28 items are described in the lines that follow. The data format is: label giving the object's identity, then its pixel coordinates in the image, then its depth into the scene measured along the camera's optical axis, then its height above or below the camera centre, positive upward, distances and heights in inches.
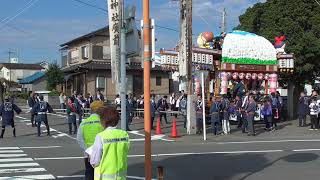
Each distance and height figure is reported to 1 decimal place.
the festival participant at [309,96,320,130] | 967.6 -27.9
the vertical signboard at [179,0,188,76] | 884.0 +99.2
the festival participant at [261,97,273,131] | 962.8 -26.8
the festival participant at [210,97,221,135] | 893.2 -27.4
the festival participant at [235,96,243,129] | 976.9 -17.2
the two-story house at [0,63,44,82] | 4303.6 +254.5
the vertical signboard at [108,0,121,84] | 379.2 +63.2
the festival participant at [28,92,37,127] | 1091.2 +0.6
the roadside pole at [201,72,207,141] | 808.2 -13.9
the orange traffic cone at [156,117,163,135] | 909.9 -55.4
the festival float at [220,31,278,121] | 1060.5 +72.4
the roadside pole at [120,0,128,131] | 321.1 +19.3
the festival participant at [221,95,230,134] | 904.9 -30.0
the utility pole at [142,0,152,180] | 284.0 +7.8
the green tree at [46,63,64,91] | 2522.1 +119.3
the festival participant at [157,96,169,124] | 1225.6 -17.5
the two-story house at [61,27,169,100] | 2001.7 +112.3
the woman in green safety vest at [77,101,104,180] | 307.9 -18.8
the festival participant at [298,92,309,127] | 1002.1 -19.2
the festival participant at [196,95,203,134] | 928.3 -32.8
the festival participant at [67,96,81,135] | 888.9 -19.6
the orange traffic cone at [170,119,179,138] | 862.2 -57.7
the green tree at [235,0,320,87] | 1172.9 +158.8
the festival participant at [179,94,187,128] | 1019.4 -14.3
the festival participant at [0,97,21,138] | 838.5 -19.2
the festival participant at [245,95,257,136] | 885.8 -26.2
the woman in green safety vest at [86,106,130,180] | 226.5 -23.4
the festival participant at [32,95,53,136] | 858.1 -16.8
